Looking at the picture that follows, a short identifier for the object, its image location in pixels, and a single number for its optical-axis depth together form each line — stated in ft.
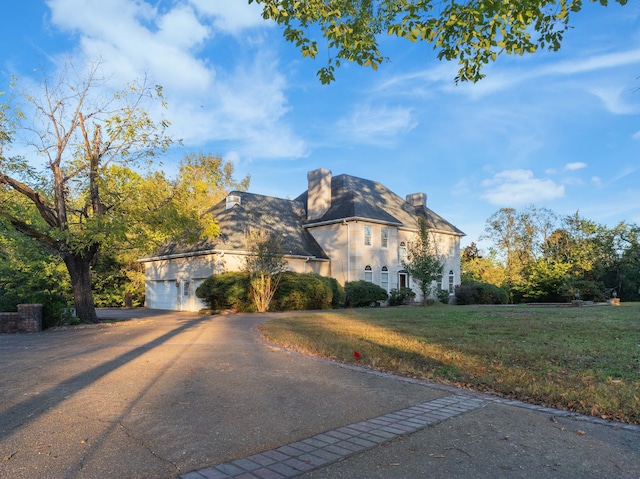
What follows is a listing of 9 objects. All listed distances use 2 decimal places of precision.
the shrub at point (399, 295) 98.07
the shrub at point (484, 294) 110.01
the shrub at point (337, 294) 83.66
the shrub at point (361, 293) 88.38
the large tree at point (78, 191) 46.78
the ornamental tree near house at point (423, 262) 87.40
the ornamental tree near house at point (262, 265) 71.36
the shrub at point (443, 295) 102.01
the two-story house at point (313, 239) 84.28
